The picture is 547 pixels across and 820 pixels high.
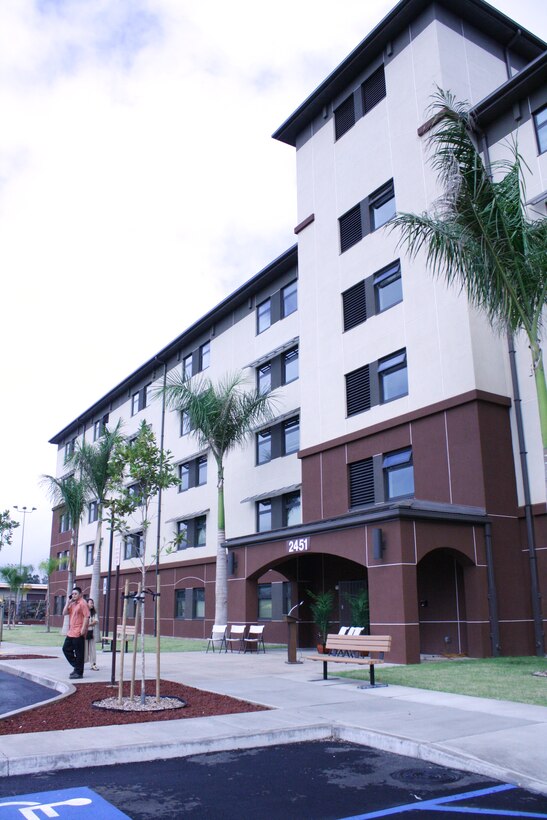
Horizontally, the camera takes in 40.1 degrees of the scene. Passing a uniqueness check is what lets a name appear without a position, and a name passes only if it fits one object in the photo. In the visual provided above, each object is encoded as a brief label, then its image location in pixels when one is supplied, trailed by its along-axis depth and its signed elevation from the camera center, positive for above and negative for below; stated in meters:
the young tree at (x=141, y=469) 18.86 +3.58
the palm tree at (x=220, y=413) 27.56 +7.15
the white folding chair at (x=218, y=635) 24.58 -0.76
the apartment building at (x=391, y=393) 19.06 +6.56
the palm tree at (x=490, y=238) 14.84 +7.21
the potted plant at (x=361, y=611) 21.05 -0.02
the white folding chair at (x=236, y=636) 23.69 -0.79
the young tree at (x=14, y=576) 59.06 +2.92
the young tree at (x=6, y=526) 42.03 +4.86
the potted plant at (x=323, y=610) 22.61 +0.01
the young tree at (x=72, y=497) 37.12 +5.61
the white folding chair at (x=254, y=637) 23.05 -0.80
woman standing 17.16 -0.58
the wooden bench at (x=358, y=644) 13.08 -0.60
